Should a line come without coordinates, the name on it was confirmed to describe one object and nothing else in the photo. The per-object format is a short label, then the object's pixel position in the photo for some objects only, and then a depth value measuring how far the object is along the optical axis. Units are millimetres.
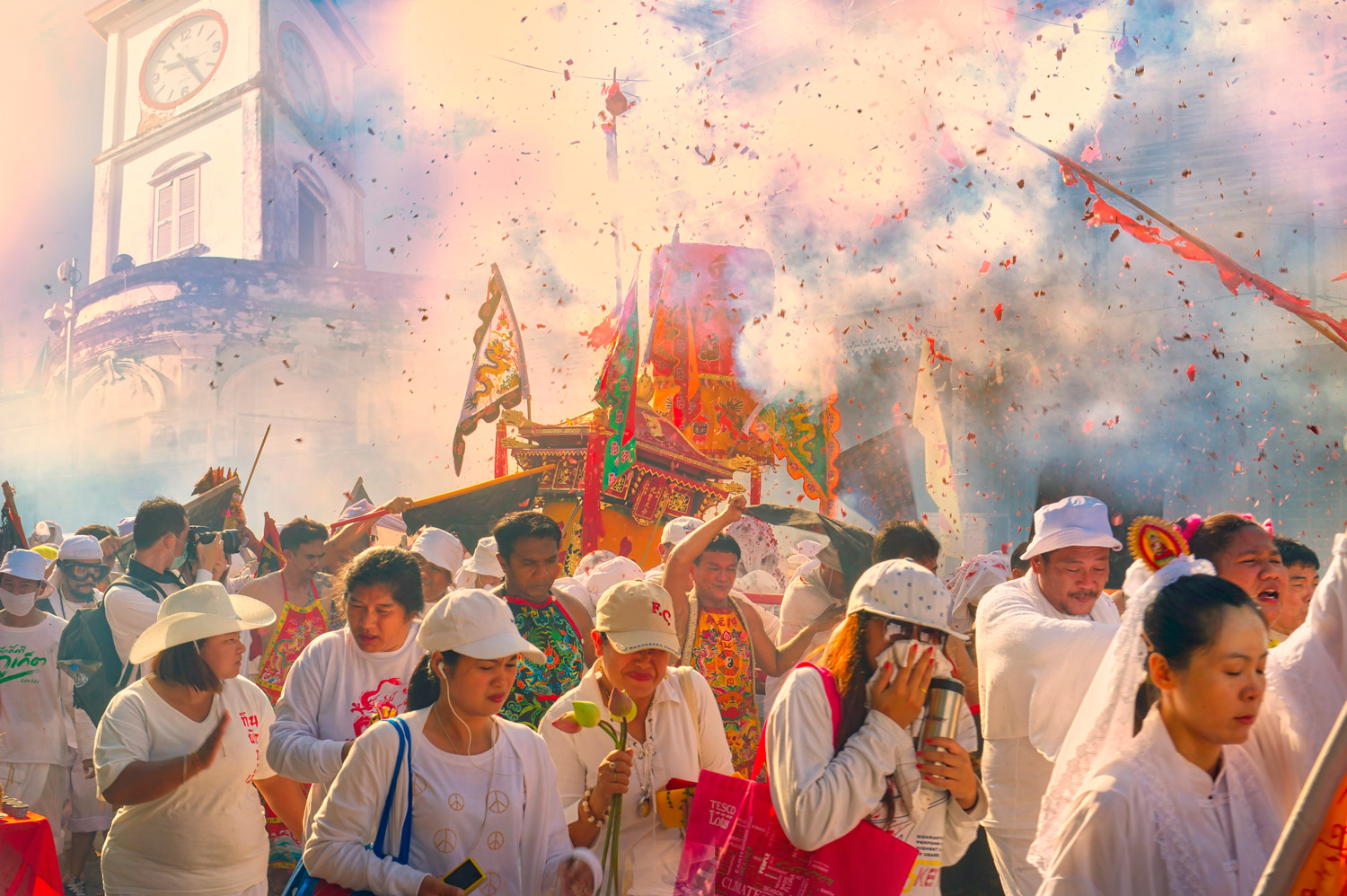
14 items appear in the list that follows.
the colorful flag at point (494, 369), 10414
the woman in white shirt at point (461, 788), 1912
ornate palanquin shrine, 10078
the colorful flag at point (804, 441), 12758
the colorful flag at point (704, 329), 12688
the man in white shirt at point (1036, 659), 2531
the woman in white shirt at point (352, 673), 2580
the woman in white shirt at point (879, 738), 1752
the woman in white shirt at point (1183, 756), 1490
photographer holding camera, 3961
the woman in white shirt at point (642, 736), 2281
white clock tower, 21859
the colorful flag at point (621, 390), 8406
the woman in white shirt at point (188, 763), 2523
